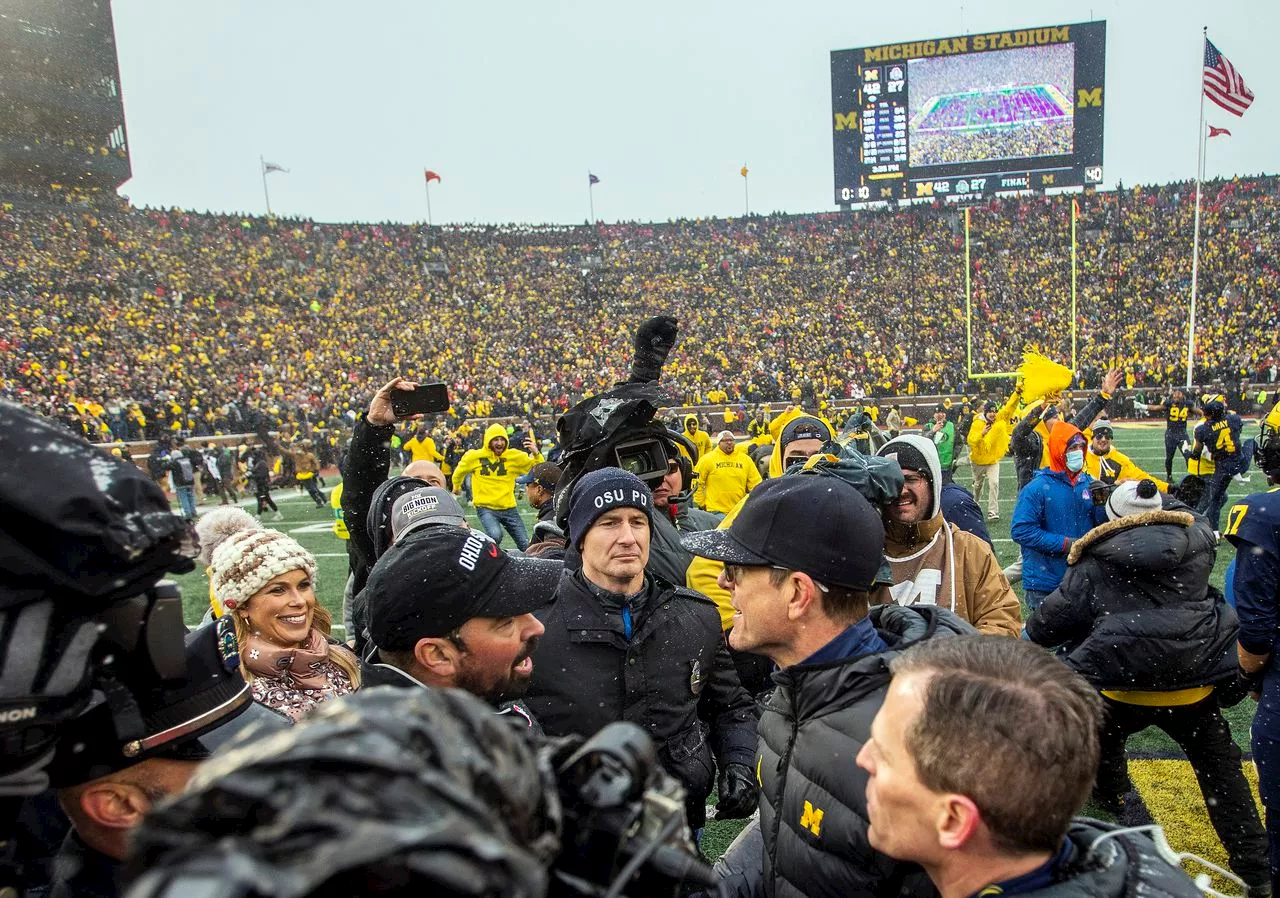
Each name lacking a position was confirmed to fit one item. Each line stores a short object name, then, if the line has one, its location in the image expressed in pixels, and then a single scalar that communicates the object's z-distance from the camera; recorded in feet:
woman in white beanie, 9.34
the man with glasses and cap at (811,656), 5.61
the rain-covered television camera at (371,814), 1.71
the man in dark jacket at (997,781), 3.79
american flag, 68.90
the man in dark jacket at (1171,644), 11.16
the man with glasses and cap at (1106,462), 19.92
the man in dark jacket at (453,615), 6.30
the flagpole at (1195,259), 82.84
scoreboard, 125.08
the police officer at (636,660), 8.75
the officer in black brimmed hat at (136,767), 4.01
